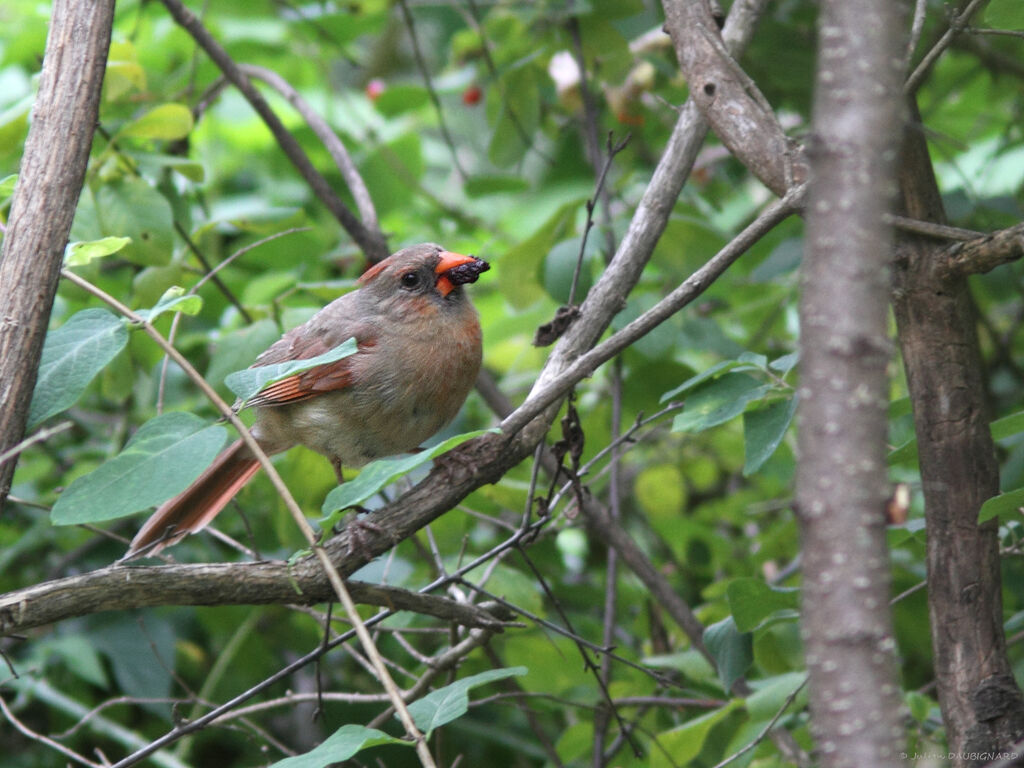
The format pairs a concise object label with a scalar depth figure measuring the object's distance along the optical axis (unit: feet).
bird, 20.98
